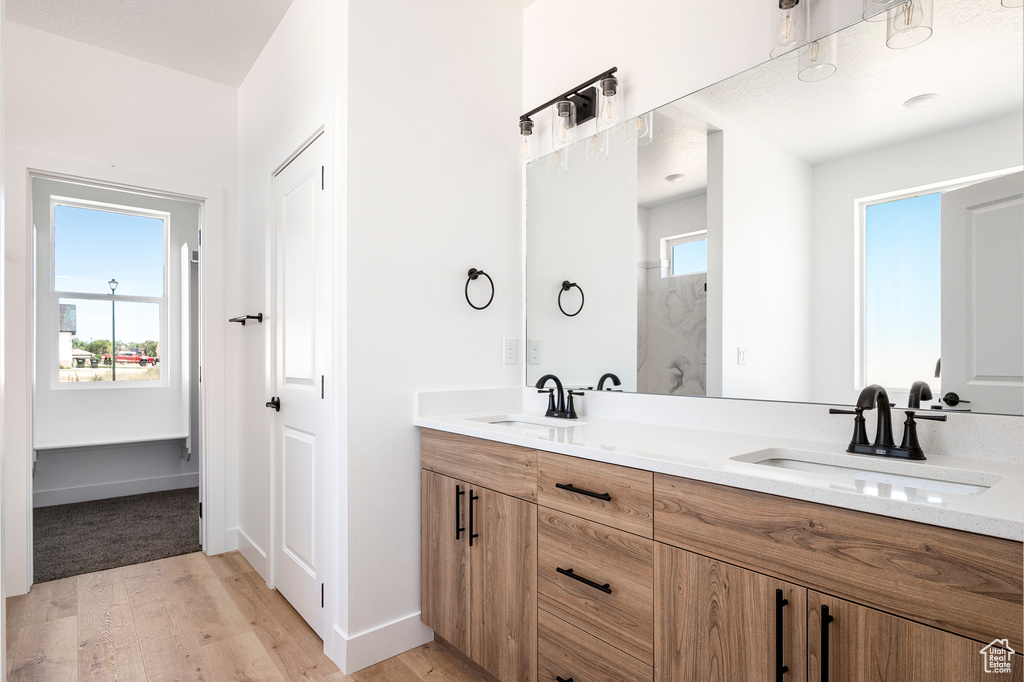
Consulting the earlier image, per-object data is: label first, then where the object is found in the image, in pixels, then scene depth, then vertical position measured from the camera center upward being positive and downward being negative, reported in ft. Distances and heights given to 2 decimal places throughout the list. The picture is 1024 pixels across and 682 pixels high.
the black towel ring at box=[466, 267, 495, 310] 7.27 +0.88
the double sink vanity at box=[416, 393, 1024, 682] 2.78 -1.46
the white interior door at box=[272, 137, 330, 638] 6.97 -0.53
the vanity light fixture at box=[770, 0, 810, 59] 4.83 +2.81
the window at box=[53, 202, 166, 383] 13.26 +1.20
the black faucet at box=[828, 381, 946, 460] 4.07 -0.72
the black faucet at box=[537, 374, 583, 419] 6.88 -0.84
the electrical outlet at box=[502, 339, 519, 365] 7.76 -0.16
